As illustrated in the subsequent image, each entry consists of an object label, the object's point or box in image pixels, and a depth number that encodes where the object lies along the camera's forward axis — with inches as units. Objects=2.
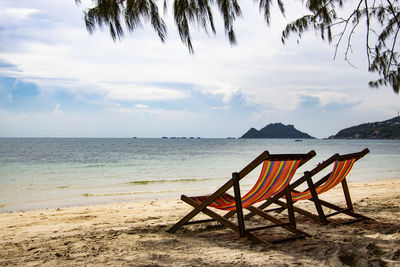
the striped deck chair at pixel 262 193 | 112.1
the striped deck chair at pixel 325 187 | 141.4
